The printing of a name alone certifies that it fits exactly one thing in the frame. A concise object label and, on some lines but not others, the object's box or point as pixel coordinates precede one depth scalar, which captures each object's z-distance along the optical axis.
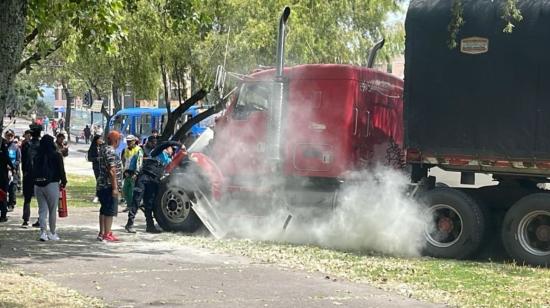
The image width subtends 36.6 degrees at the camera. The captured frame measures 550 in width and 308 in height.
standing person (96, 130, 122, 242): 12.31
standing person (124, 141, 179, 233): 13.71
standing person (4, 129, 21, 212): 17.67
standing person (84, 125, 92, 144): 62.28
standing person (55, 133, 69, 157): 15.74
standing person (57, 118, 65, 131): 67.85
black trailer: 10.54
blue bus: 42.25
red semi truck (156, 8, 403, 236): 12.38
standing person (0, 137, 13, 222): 15.14
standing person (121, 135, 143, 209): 16.03
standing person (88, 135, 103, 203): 17.78
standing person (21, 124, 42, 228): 13.49
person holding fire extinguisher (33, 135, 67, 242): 12.15
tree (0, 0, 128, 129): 7.27
